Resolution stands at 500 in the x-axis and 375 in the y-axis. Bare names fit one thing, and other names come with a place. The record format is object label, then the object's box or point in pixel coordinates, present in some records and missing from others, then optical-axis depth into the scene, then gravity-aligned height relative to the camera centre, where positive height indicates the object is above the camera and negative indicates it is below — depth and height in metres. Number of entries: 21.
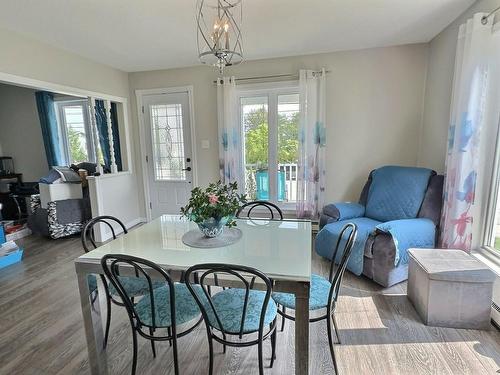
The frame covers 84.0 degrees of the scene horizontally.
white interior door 4.18 +0.00
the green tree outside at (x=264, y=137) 3.80 +0.13
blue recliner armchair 2.40 -0.75
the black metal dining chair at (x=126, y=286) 1.73 -0.86
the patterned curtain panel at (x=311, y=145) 3.54 +0.01
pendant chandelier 1.62 +1.15
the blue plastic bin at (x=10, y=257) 3.04 -1.15
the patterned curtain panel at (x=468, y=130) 2.13 +0.09
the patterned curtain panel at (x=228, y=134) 3.79 +0.19
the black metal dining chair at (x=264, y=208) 2.40 -0.88
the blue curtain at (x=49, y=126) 4.72 +0.46
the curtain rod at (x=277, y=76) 3.56 +0.93
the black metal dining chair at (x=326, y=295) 1.49 -0.88
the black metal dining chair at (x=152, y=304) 1.29 -0.86
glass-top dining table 1.29 -0.58
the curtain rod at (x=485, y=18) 2.06 +0.92
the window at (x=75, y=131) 4.96 +0.38
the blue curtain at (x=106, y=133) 3.97 +0.27
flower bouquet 1.62 -0.35
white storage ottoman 1.89 -1.04
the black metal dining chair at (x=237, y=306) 1.19 -0.86
